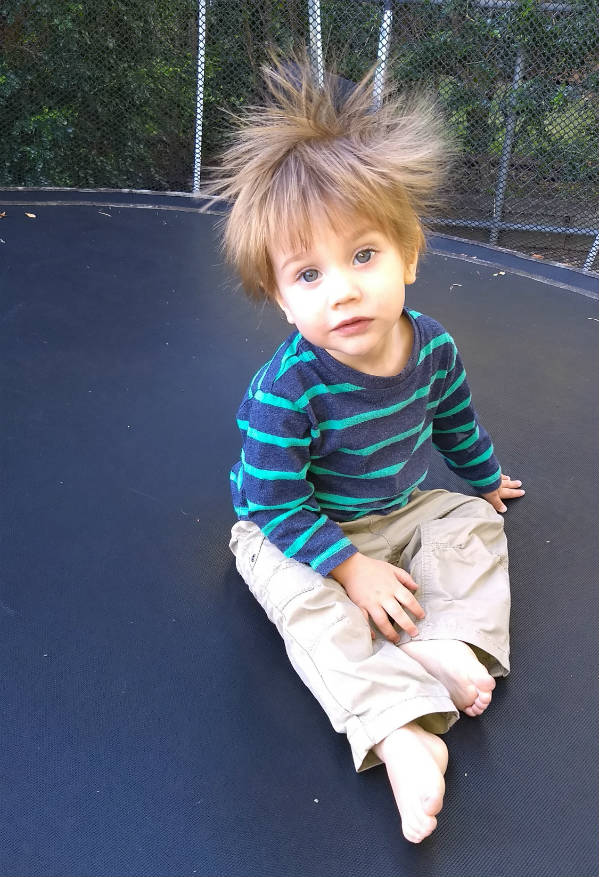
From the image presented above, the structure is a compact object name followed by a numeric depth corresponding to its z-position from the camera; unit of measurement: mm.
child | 845
